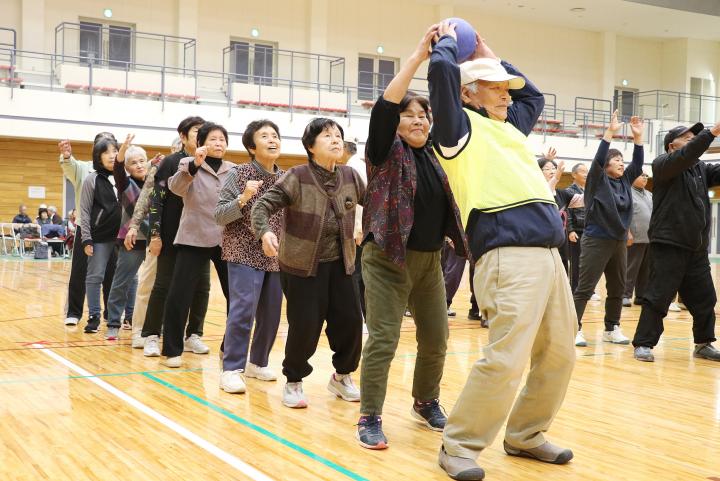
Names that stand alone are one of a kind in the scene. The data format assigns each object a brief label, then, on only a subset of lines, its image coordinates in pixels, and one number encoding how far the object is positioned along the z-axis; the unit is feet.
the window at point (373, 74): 79.10
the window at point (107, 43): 67.72
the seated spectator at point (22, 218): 62.44
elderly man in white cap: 9.25
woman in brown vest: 12.82
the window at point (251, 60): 74.64
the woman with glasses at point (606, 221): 20.26
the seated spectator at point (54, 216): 62.18
